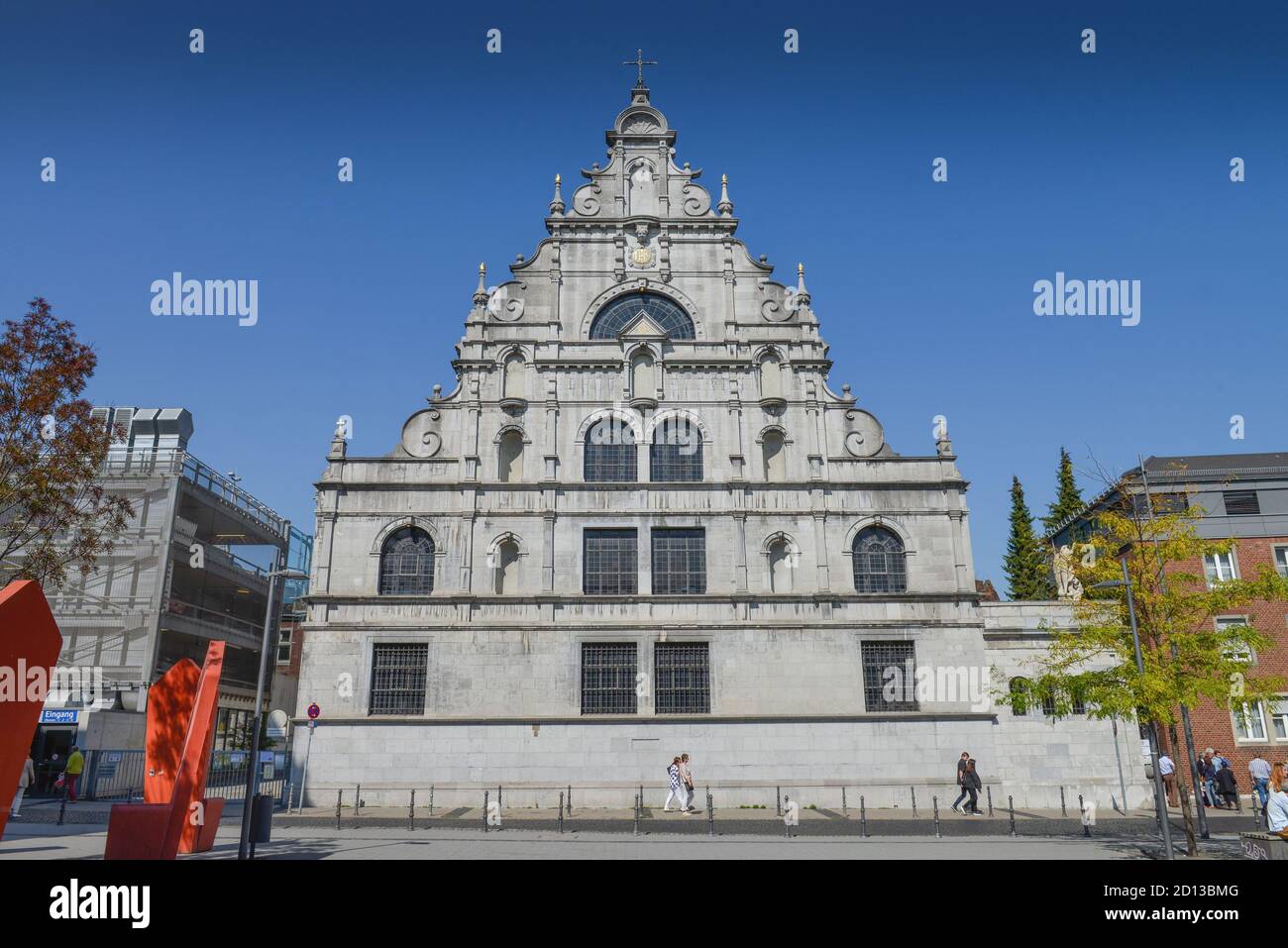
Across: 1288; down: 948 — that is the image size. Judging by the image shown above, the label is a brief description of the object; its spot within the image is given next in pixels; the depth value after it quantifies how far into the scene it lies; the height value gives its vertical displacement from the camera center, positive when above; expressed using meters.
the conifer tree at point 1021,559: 62.94 +11.21
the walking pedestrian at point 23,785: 26.32 -2.01
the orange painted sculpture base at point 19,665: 11.52 +0.67
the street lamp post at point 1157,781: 17.99 -1.43
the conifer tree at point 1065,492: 60.74 +15.36
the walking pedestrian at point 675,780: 28.61 -2.10
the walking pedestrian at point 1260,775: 27.61 -1.98
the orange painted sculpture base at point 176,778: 15.68 -1.21
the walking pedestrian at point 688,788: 28.33 -2.34
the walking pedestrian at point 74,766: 29.26 -1.66
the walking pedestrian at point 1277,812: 15.09 -1.70
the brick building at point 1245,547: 34.06 +6.52
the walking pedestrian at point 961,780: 28.98 -2.18
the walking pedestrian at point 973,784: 28.56 -2.26
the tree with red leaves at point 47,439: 21.36 +6.61
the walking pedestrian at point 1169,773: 30.06 -2.14
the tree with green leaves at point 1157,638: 19.70 +1.68
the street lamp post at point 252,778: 17.34 -1.26
